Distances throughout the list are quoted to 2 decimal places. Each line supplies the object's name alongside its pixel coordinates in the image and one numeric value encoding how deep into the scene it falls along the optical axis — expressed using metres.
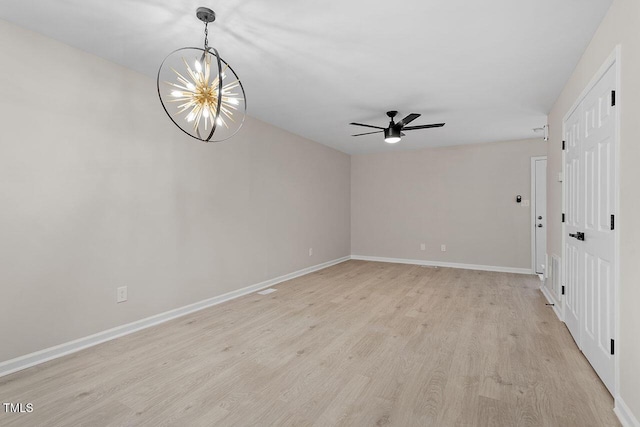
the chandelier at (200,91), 2.07
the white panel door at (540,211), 5.42
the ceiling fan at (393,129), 3.96
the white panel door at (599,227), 1.92
